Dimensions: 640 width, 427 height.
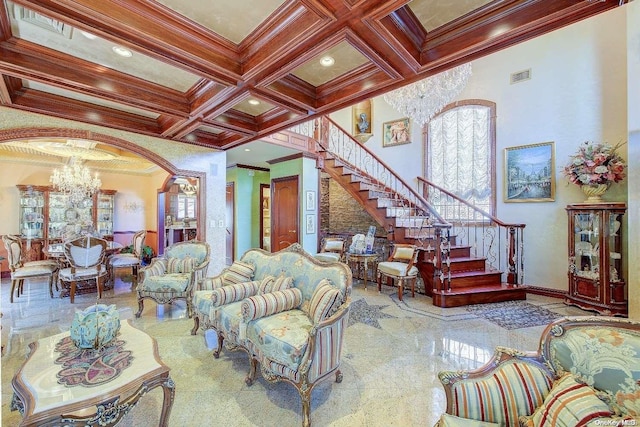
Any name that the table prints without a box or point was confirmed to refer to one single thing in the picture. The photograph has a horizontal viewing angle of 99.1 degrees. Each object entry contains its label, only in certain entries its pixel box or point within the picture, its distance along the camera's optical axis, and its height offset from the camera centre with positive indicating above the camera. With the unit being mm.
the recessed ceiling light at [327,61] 2492 +1434
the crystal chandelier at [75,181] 5992 +773
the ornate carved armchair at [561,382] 1019 -710
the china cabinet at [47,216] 6609 -17
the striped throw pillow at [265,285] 2805 -730
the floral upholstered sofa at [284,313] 1958 -881
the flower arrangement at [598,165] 4023 +726
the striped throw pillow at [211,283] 3125 -794
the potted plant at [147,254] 7719 -1139
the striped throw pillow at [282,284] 2676 -687
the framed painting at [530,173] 4938 +763
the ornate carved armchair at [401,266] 4676 -924
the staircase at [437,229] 4520 -307
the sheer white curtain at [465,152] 5656 +1380
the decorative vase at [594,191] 4121 +346
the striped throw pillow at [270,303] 2307 -786
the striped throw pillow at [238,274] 3079 -675
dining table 4789 -1191
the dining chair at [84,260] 4348 -734
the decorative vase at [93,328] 1794 -754
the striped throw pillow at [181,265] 4129 -762
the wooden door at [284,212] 6367 +59
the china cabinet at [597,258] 3867 -664
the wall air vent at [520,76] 5145 +2639
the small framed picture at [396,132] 6874 +2127
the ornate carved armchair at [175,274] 3684 -856
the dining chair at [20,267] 4430 -879
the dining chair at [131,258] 5305 -884
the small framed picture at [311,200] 6258 +333
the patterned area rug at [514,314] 3650 -1465
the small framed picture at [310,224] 6278 -226
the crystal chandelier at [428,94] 4375 +1992
